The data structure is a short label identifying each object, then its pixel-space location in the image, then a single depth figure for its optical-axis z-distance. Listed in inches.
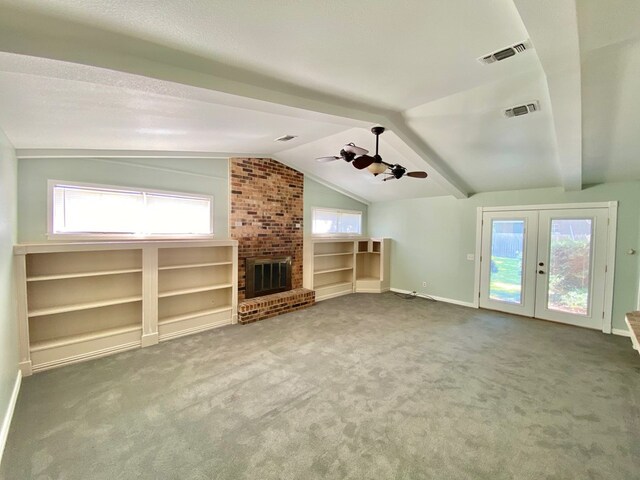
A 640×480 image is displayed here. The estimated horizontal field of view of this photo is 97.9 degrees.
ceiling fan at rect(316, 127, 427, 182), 129.8
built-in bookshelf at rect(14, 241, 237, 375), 128.0
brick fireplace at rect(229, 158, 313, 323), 207.2
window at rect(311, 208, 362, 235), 268.2
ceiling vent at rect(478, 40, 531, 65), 79.6
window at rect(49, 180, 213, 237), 140.2
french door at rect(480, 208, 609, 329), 185.9
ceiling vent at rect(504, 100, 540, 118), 115.6
